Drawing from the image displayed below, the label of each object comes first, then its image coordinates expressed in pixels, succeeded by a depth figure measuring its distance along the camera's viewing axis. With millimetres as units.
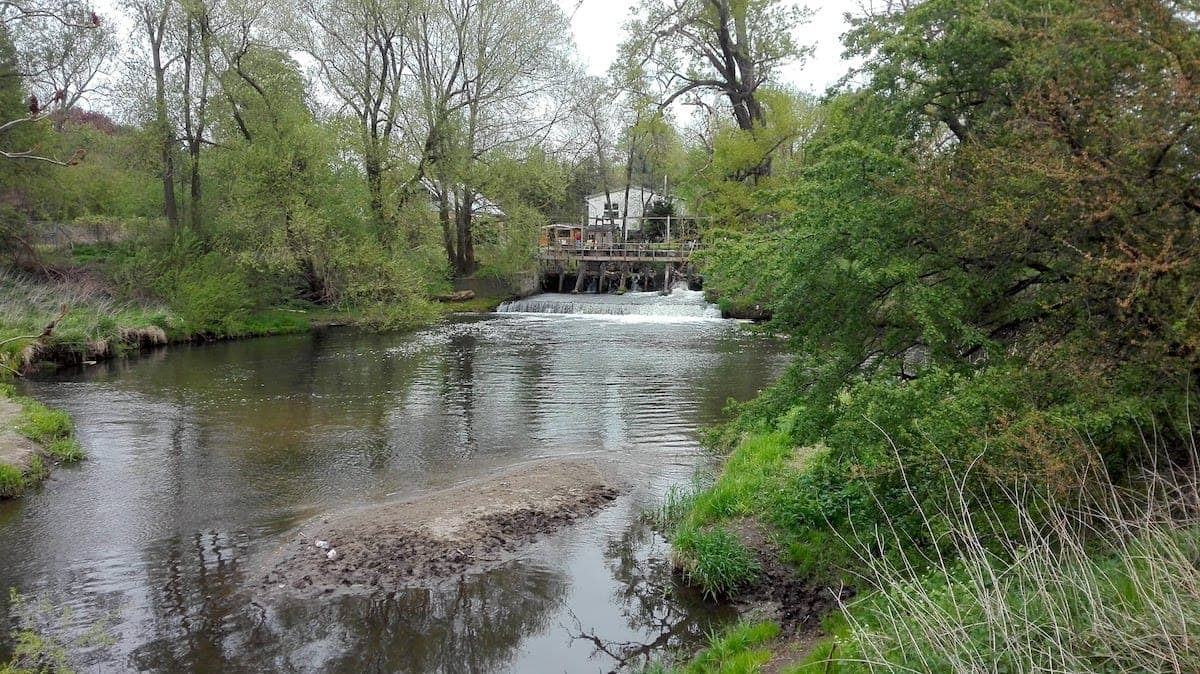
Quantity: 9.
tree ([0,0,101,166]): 22906
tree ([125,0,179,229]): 26469
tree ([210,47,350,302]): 25125
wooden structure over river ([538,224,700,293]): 38312
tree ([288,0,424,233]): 28422
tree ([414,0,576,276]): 31297
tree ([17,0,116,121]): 23609
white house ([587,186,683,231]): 54631
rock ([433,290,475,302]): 34188
